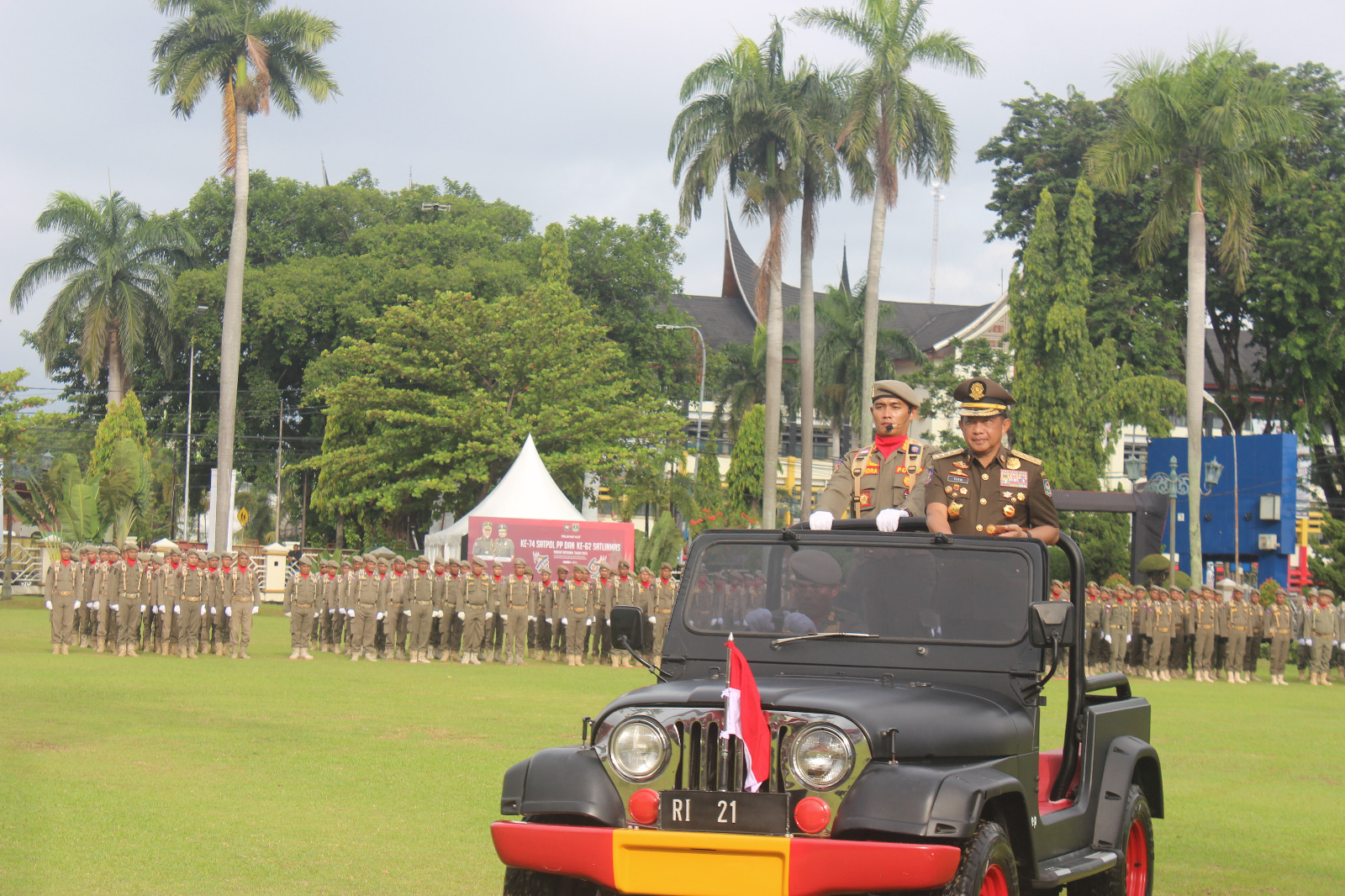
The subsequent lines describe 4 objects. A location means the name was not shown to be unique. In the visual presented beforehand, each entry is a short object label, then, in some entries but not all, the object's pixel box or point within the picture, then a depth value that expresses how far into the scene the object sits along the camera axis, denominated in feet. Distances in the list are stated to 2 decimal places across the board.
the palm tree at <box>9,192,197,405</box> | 180.65
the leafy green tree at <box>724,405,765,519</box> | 186.80
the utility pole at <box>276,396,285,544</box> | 186.29
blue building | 133.59
